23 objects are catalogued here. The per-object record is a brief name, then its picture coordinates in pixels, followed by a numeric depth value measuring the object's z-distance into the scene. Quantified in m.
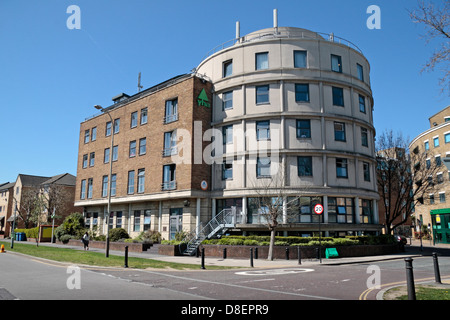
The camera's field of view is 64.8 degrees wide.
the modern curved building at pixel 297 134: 28.30
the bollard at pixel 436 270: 11.42
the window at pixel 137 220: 35.25
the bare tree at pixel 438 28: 10.13
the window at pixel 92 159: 43.02
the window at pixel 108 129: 41.23
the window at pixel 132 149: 36.44
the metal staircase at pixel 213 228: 27.45
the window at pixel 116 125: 39.49
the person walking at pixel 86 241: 29.48
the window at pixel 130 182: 35.77
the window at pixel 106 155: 40.72
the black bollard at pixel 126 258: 16.50
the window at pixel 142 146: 35.11
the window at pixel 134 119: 37.25
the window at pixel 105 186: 39.59
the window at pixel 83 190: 43.34
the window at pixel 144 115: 36.00
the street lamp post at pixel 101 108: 21.81
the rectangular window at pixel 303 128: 29.02
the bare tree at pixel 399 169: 36.22
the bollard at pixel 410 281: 7.88
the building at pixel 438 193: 47.59
